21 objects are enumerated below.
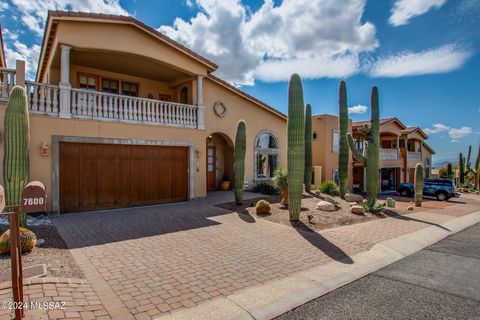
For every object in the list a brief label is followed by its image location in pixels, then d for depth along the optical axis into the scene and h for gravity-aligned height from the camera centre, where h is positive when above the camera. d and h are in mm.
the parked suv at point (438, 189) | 20625 -2584
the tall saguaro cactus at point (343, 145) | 16047 +625
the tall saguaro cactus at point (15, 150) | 7164 +222
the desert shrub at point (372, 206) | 11905 -2213
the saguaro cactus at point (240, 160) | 12117 -144
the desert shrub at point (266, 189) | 15789 -1850
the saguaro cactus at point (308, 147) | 17578 +577
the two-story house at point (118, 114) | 9711 +1828
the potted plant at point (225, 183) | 16919 -1600
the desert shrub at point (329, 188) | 17234 -2023
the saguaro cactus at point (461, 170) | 35188 -1902
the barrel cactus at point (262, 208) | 10531 -1944
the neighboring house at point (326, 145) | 22688 +911
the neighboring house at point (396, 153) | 27094 +254
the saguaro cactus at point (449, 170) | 37431 -2025
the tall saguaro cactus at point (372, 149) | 12820 +322
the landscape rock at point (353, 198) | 14638 -2227
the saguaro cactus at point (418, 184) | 15414 -1597
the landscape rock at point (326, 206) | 11695 -2126
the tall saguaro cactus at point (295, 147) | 9445 +313
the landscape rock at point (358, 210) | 11406 -2221
